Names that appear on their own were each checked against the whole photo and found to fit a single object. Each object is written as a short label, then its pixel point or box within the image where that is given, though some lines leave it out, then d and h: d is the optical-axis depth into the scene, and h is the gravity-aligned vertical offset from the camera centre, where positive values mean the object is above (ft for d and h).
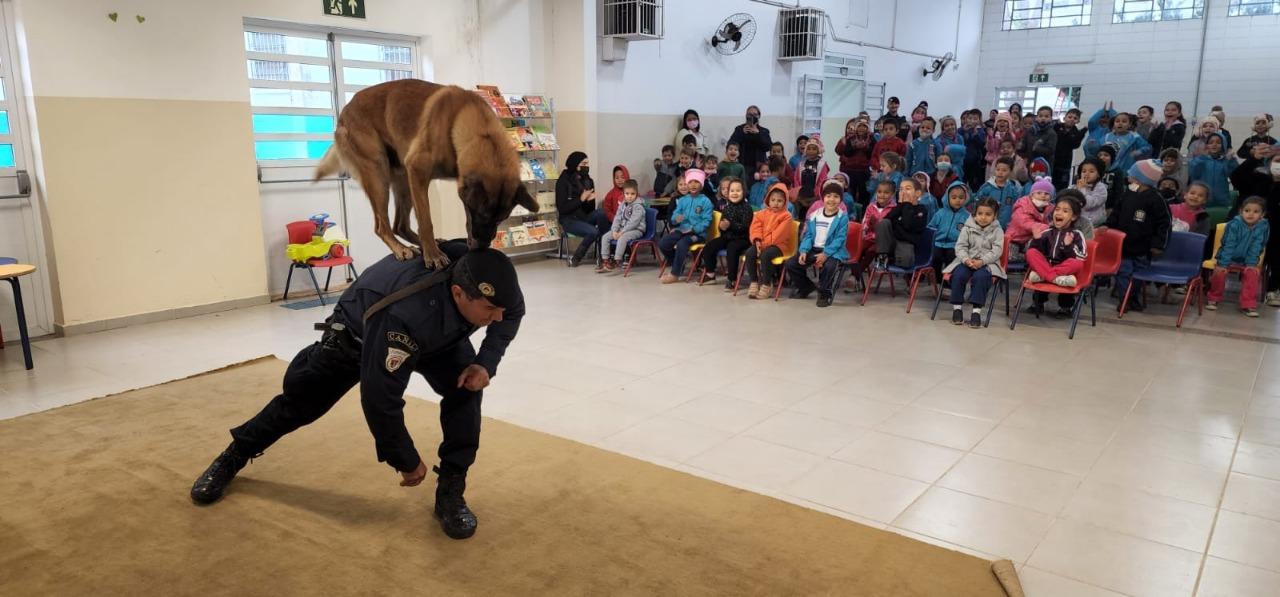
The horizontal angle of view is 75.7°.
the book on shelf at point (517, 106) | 26.86 +0.73
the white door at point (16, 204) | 17.81 -1.62
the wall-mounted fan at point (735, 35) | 33.50 +3.81
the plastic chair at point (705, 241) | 25.50 -3.47
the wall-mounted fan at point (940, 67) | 46.62 +3.50
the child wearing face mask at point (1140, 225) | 20.52 -2.35
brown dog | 6.64 -0.21
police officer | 8.11 -2.39
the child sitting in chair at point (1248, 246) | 20.61 -2.89
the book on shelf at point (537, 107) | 27.55 +0.74
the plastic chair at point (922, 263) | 21.71 -3.48
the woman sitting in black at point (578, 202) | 27.99 -2.43
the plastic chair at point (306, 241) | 21.67 -3.02
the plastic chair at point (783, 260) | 23.21 -3.61
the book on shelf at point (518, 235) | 27.32 -3.46
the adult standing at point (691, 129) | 32.12 +0.00
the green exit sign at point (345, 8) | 22.33 +3.25
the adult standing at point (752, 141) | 32.86 -0.46
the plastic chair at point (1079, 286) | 19.02 -3.59
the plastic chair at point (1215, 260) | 21.03 -3.31
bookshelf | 26.89 -1.05
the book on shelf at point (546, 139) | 27.78 -0.33
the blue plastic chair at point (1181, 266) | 20.44 -3.40
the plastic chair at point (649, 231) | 27.07 -3.32
